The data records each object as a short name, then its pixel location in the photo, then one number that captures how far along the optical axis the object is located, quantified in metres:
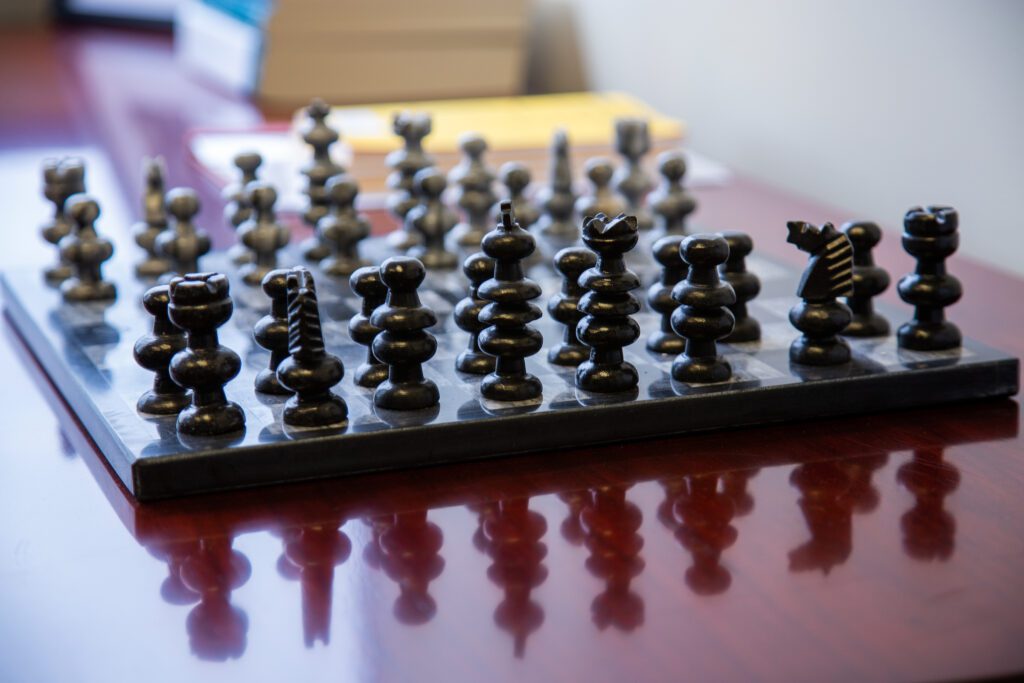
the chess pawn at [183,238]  1.58
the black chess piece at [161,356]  1.15
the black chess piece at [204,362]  1.08
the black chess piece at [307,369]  1.08
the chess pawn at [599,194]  1.83
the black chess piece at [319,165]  1.77
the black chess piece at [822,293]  1.22
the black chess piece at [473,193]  1.80
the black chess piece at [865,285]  1.32
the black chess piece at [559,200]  1.84
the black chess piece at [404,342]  1.13
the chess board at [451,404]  1.05
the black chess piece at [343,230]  1.62
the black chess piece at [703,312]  1.18
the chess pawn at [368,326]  1.19
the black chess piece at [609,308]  1.17
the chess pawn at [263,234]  1.60
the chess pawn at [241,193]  1.72
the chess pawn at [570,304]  1.23
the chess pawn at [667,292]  1.28
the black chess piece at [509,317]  1.15
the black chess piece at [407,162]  1.79
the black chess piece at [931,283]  1.28
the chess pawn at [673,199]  1.75
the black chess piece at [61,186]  1.64
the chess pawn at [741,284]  1.32
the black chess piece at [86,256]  1.52
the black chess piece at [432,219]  1.69
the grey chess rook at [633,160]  1.93
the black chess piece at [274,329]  1.16
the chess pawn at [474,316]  1.23
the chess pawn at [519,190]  1.73
